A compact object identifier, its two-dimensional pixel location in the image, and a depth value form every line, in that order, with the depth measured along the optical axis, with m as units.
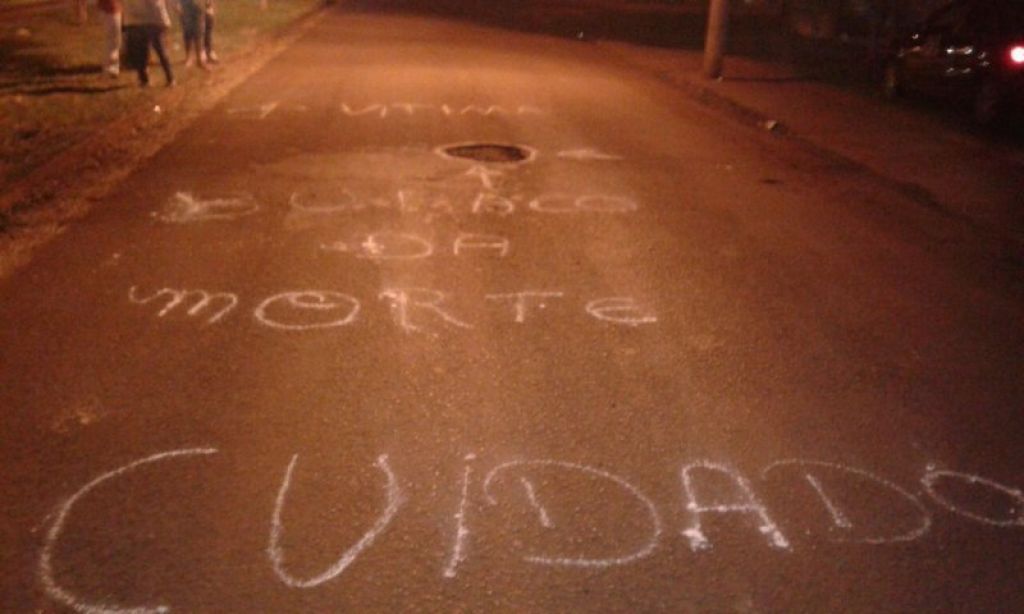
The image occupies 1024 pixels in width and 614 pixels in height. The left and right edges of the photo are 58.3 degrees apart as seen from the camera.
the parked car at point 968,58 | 12.08
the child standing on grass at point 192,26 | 14.92
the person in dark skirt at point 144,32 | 13.09
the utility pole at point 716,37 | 16.12
